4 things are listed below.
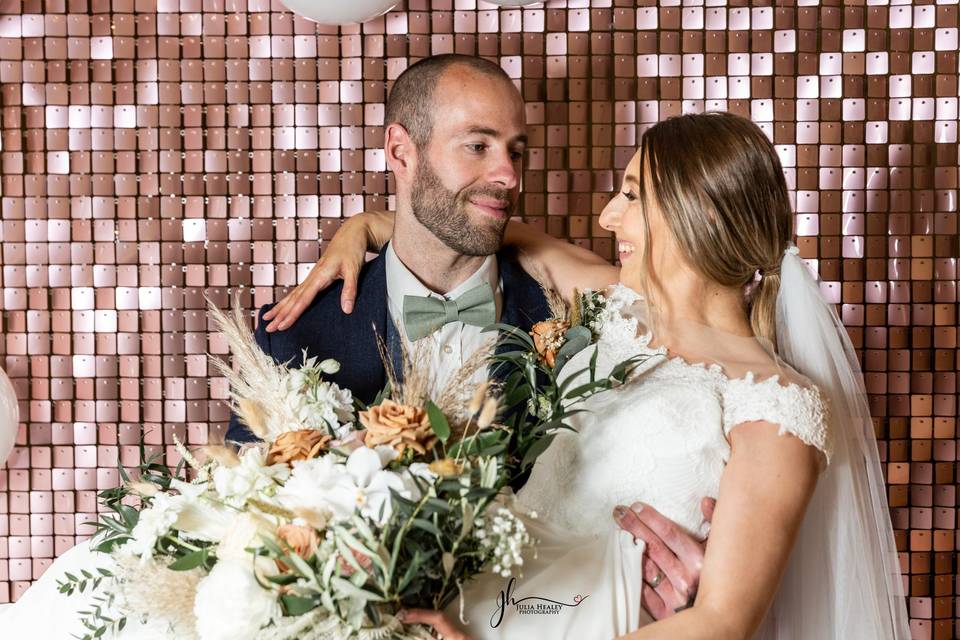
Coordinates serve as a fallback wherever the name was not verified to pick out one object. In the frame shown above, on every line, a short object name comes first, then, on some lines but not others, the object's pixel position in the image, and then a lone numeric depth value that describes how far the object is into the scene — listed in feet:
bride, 4.10
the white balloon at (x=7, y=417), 6.26
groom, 6.12
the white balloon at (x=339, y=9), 5.83
